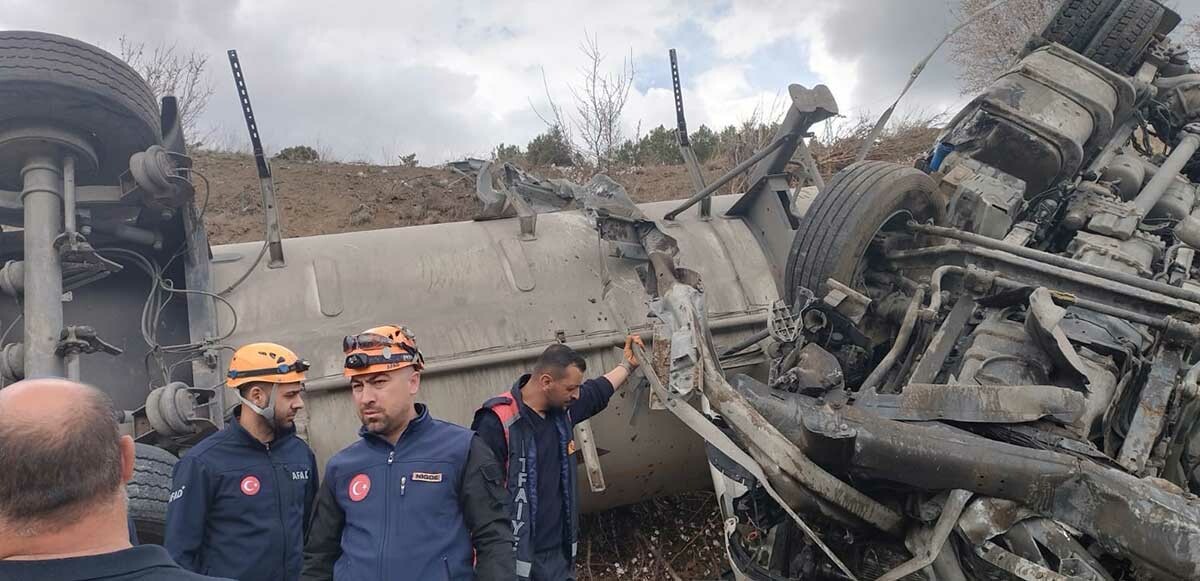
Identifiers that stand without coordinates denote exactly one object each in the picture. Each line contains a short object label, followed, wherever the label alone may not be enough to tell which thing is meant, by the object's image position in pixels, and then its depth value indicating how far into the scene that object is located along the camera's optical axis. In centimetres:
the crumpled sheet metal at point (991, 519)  251
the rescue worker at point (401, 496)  210
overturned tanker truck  267
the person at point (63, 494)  111
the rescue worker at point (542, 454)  258
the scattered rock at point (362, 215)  998
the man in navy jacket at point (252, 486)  233
